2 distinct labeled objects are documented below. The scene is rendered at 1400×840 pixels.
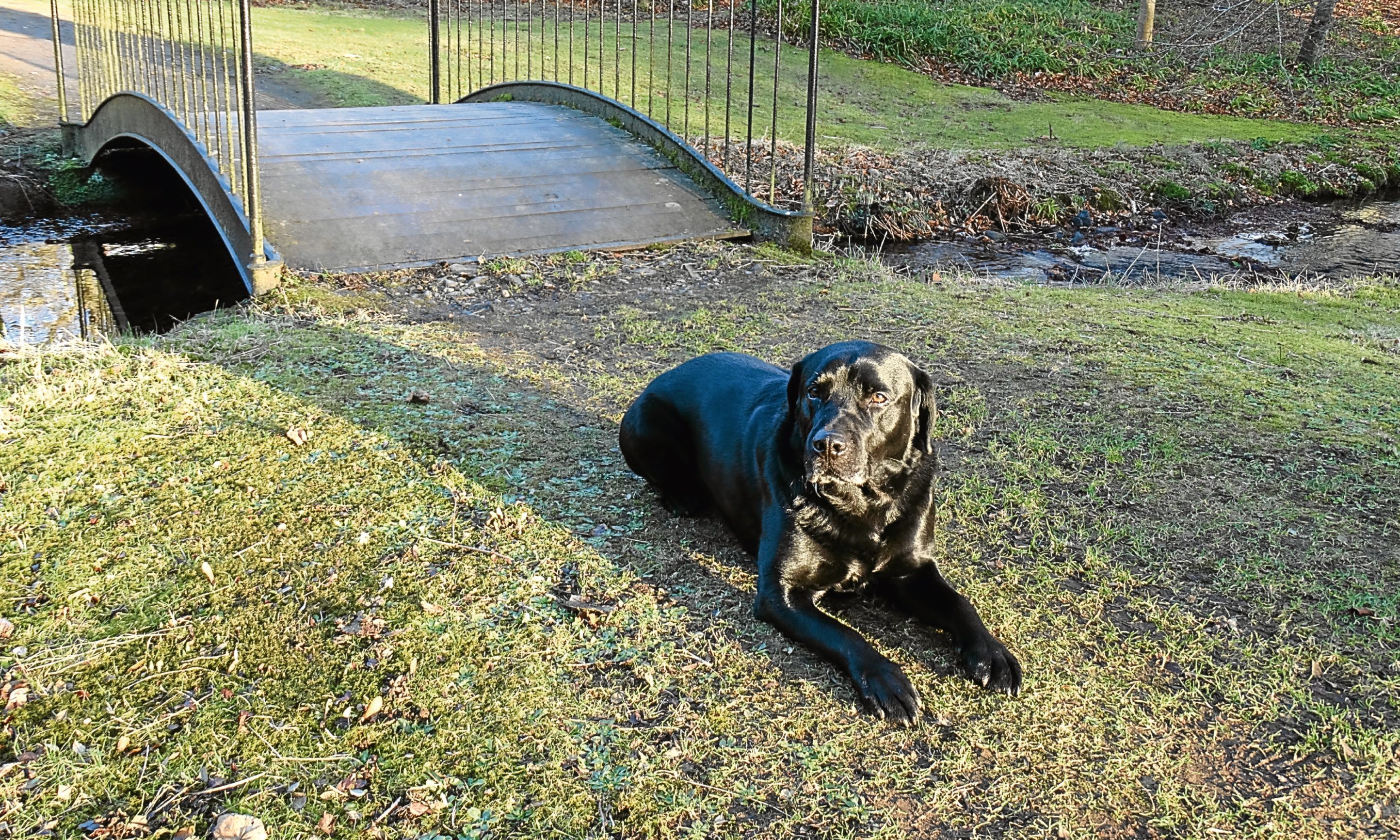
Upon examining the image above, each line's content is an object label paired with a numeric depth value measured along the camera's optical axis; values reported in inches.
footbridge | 311.4
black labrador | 132.3
